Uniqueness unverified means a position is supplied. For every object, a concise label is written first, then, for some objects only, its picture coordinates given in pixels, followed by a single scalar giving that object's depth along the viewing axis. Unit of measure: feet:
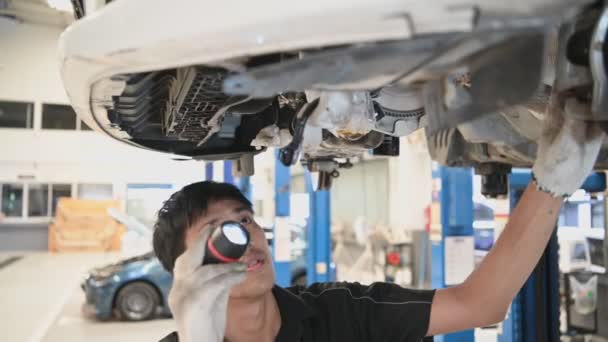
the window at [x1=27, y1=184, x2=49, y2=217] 37.32
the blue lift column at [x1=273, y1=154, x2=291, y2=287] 11.84
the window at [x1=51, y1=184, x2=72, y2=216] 37.63
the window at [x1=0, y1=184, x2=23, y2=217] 36.76
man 2.79
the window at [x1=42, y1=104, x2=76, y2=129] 36.06
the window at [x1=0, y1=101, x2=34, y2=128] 35.35
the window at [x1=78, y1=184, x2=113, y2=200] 38.17
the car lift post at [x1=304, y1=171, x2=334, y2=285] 14.30
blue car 17.08
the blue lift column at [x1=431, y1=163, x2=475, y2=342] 9.06
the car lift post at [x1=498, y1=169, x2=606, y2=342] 6.54
